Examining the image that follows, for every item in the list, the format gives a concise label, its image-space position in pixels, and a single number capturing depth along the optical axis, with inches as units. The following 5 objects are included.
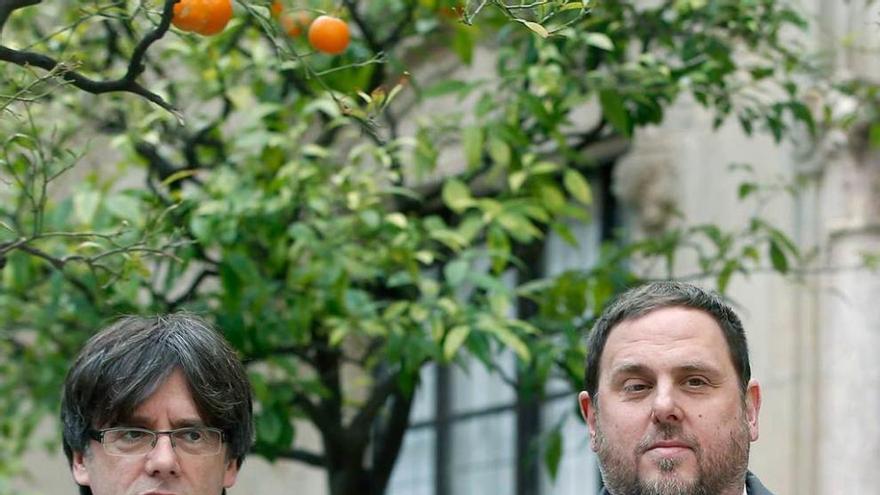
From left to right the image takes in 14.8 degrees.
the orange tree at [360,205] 467.2
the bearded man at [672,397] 287.2
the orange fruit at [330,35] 363.2
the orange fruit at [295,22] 454.8
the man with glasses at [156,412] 298.2
